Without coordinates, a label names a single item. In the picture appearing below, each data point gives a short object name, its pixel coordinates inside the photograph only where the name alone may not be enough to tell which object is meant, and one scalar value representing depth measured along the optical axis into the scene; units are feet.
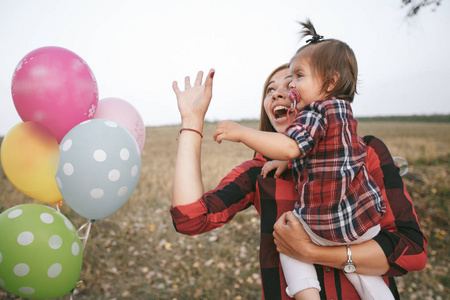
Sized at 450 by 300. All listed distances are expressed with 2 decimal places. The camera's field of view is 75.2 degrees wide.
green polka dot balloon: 6.76
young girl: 4.55
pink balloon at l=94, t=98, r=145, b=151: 9.01
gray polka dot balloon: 6.84
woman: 5.08
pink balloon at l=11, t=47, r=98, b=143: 7.24
